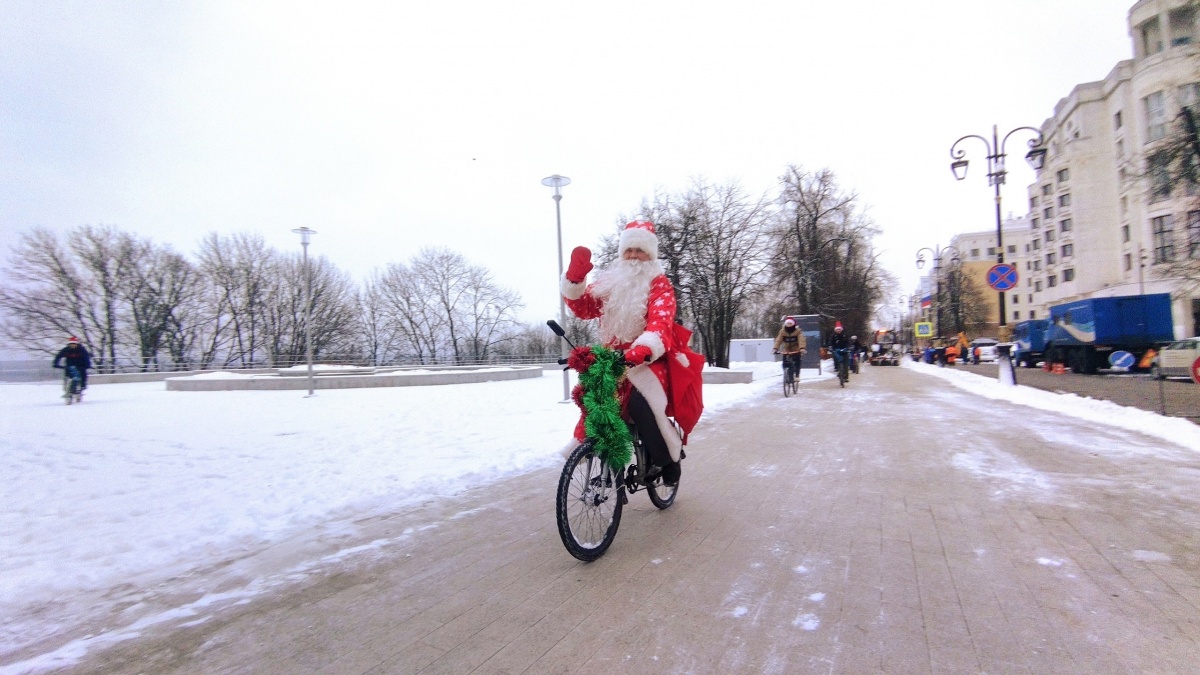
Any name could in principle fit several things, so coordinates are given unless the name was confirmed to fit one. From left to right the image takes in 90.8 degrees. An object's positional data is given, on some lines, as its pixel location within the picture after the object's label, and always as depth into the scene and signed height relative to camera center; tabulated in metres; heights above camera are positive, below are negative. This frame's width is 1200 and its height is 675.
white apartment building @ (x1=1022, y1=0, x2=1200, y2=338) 38.25 +12.69
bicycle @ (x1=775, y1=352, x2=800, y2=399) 13.91 -0.64
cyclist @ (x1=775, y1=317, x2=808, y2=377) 13.29 +0.06
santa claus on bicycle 3.71 +0.12
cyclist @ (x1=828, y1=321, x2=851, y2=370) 17.18 -0.15
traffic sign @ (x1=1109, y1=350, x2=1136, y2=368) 19.44 -0.96
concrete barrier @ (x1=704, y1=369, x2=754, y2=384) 17.69 -0.93
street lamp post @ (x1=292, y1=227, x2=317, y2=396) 18.71 +3.95
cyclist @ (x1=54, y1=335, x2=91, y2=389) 14.76 +0.36
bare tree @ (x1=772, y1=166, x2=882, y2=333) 29.19 +5.06
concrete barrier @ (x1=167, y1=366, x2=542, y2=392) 20.11 -0.69
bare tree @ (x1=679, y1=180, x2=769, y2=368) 23.48 +3.57
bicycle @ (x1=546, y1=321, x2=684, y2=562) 3.26 -0.78
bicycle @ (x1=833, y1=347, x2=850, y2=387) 16.88 -0.62
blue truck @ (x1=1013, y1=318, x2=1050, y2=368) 30.53 -0.47
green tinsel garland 3.43 -0.35
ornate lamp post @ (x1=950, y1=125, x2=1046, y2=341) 16.28 +4.94
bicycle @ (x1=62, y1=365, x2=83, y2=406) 14.94 -0.29
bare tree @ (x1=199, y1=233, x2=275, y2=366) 44.44 +5.53
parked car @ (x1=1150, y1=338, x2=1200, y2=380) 12.70 -0.57
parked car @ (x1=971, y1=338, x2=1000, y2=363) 45.36 -1.28
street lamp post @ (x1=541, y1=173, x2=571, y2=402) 13.85 +3.85
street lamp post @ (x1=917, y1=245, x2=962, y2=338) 37.78 +5.13
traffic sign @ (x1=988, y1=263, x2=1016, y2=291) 14.23 +1.42
